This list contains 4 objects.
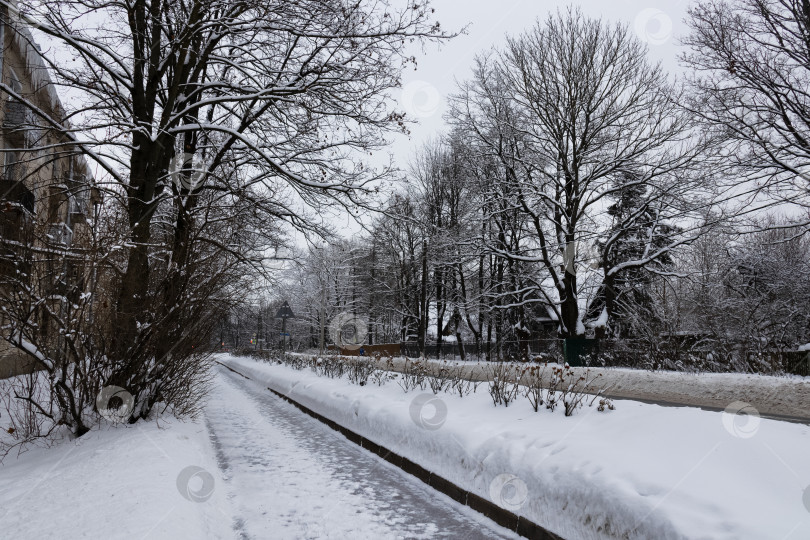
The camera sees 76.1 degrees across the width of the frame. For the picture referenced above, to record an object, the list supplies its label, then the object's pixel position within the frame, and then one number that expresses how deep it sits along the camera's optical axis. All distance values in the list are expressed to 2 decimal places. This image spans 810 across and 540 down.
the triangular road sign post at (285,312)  28.23
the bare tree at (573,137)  20.03
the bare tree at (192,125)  7.42
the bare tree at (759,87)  15.09
